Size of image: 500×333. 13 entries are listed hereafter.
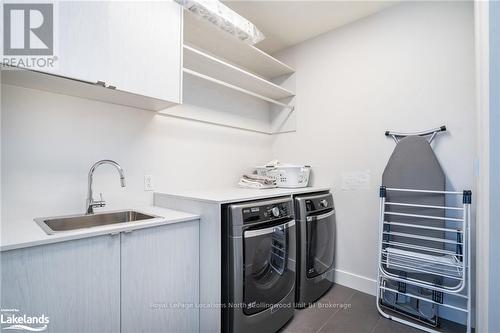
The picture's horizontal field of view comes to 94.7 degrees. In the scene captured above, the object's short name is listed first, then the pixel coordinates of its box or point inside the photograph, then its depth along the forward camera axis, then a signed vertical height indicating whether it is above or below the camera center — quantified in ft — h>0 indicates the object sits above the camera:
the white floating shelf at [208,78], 5.53 +2.29
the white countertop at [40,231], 2.98 -0.97
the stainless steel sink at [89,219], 4.45 -1.12
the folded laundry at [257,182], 7.03 -0.49
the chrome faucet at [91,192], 4.76 -0.53
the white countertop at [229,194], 4.75 -0.67
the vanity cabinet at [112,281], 3.01 -1.77
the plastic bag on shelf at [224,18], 5.16 +3.60
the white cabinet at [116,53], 3.70 +2.06
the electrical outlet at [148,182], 5.94 -0.42
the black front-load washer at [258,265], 4.44 -2.08
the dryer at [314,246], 6.11 -2.26
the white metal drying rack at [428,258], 4.99 -2.14
